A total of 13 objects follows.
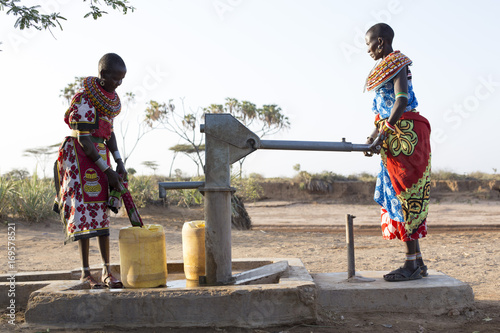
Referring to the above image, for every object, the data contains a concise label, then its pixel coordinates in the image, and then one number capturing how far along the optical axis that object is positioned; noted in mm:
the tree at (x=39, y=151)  32906
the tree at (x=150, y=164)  37969
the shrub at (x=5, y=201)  8742
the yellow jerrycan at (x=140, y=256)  2979
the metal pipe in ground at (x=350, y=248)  3281
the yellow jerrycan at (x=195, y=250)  3344
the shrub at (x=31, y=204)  8852
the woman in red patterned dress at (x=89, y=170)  3152
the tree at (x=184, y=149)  33219
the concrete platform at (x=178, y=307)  2686
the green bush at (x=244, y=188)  11773
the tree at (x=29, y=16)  4551
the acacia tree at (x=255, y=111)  21578
